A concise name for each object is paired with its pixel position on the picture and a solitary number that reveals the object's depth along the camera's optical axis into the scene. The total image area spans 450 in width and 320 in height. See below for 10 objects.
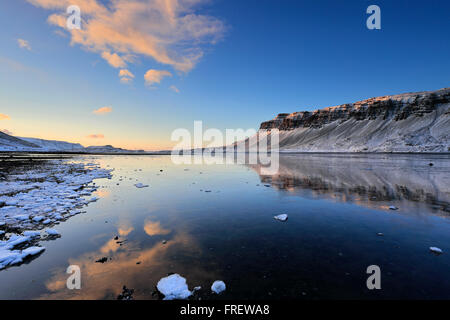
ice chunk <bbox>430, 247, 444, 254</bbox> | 5.33
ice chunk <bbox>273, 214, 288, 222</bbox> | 7.93
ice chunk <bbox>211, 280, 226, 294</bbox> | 3.82
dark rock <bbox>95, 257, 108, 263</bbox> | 4.98
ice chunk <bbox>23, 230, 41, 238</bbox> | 6.44
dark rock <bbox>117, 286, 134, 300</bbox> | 3.65
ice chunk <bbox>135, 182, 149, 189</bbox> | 15.34
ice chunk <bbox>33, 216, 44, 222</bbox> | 7.82
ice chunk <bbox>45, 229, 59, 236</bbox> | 6.61
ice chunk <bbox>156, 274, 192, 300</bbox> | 3.67
